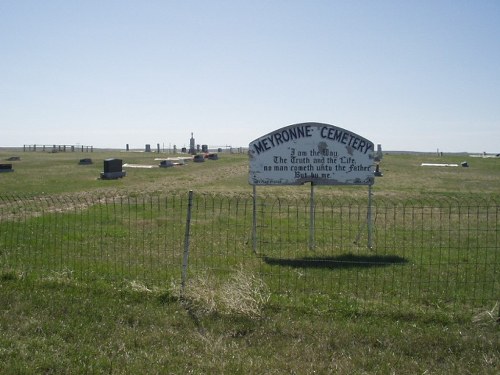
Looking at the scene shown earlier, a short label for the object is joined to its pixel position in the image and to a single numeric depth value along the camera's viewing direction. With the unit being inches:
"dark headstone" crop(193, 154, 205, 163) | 2359.5
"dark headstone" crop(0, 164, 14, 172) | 1524.4
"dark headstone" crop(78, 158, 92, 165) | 2055.0
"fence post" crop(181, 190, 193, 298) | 310.5
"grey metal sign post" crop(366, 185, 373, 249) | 502.3
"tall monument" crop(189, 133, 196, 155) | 3601.1
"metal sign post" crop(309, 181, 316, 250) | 489.9
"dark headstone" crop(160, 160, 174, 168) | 1901.2
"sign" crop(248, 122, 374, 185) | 527.2
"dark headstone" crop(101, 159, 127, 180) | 1342.3
